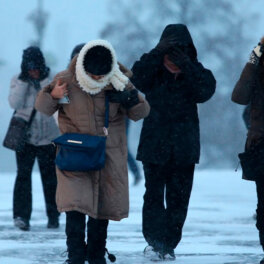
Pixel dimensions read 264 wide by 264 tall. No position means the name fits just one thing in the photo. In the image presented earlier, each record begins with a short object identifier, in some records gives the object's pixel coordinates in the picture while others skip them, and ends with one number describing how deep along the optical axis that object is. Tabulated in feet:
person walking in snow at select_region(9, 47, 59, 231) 58.90
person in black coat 42.93
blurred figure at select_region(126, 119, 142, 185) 93.37
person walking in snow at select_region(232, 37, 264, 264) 40.04
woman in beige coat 38.40
